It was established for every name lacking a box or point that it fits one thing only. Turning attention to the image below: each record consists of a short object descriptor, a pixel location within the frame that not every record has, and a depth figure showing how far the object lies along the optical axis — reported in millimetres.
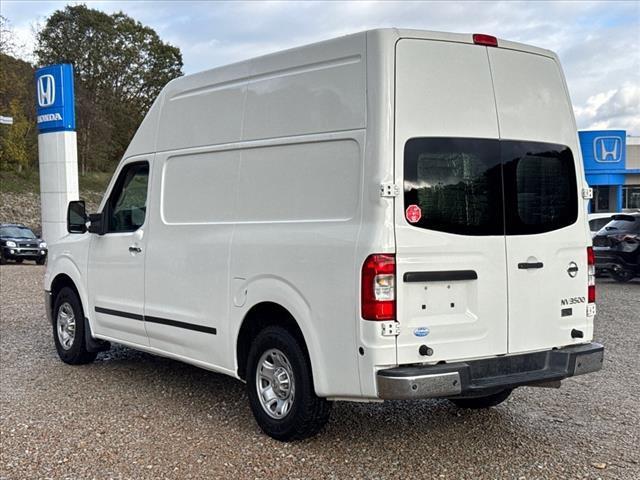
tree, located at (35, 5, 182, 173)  52781
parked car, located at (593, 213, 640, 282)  14914
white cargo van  4426
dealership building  33438
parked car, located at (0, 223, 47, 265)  25188
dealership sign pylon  19094
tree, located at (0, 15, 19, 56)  30844
